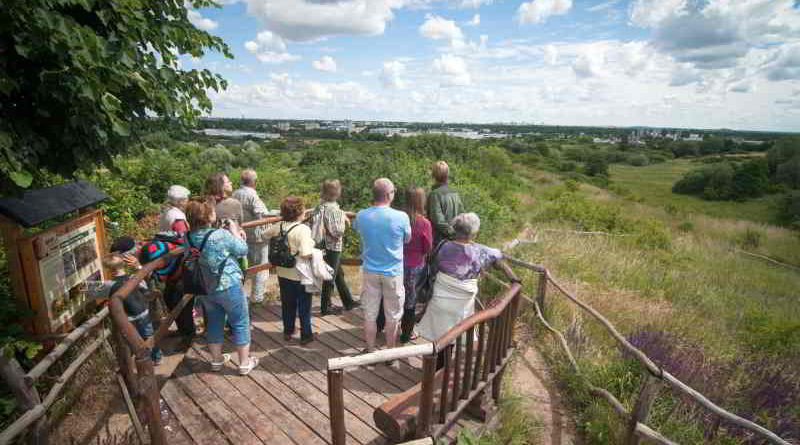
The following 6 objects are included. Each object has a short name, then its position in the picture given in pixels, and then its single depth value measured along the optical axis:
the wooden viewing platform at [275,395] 3.00
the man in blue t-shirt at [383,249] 3.45
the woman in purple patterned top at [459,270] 3.17
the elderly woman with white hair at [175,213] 3.81
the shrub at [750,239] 20.40
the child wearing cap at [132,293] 3.36
